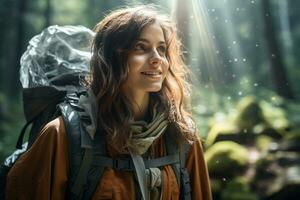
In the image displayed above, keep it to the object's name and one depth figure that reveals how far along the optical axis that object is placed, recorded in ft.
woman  6.20
